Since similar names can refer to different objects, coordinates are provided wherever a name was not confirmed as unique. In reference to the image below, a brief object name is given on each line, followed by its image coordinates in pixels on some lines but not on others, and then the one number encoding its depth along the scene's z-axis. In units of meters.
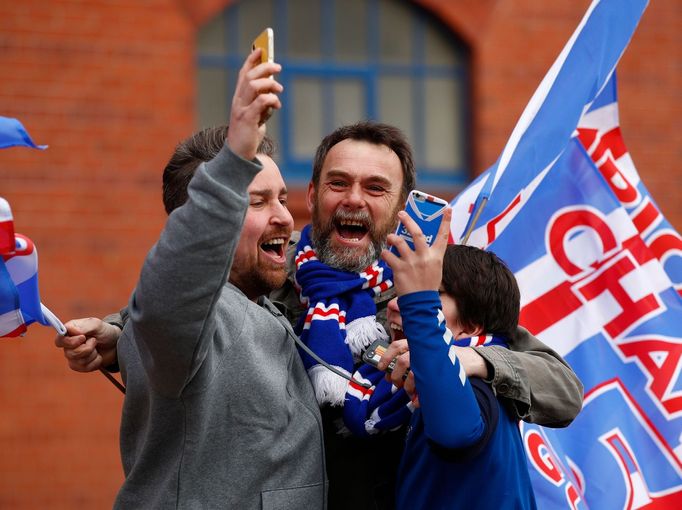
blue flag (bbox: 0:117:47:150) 5.36
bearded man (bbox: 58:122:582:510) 6.09
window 16.06
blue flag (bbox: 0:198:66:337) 5.43
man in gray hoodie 5.04
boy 5.27
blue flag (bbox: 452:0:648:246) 7.82
